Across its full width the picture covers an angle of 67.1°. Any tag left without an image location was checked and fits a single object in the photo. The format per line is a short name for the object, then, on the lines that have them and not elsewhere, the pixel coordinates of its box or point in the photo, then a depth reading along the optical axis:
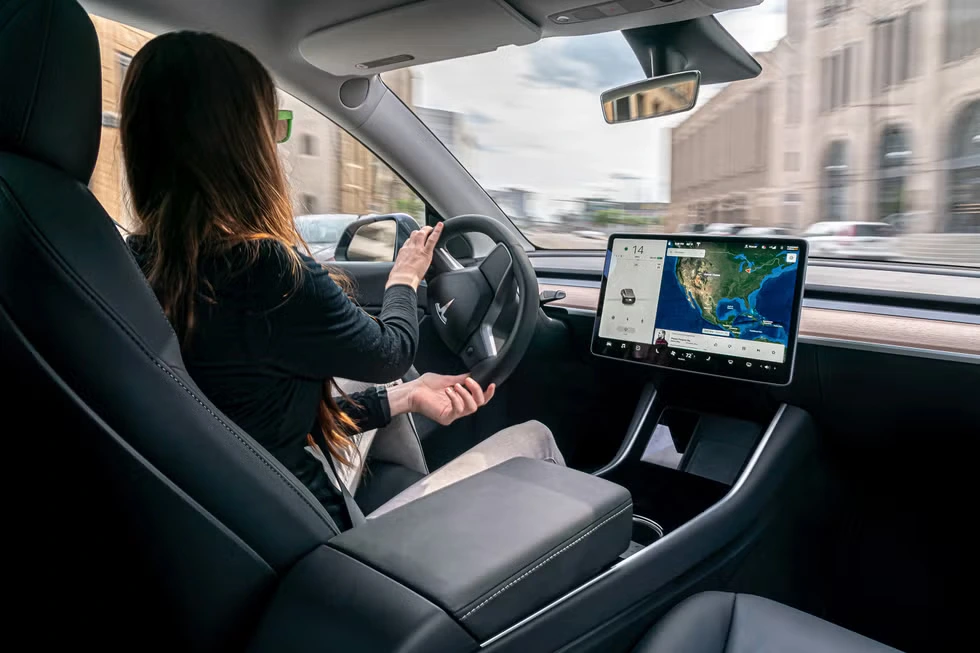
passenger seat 1.29
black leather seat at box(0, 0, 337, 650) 0.88
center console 1.00
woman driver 1.19
